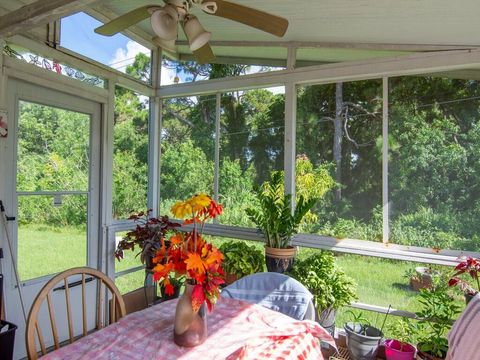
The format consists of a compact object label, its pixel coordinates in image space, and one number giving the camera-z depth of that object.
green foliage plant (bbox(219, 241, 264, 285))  2.94
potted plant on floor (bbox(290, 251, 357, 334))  2.62
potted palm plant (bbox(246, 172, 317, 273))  2.77
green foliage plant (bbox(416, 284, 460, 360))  2.27
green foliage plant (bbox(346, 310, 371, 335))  2.59
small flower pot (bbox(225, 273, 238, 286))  2.96
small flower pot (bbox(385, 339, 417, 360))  2.34
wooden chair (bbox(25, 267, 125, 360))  1.30
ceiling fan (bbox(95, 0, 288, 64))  1.50
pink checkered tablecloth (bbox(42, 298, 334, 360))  1.21
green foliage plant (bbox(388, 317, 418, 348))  2.47
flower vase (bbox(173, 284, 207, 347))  1.27
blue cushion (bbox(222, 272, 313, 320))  1.84
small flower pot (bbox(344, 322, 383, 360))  2.45
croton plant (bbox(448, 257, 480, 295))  2.18
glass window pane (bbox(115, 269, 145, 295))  3.39
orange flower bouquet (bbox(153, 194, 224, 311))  1.21
